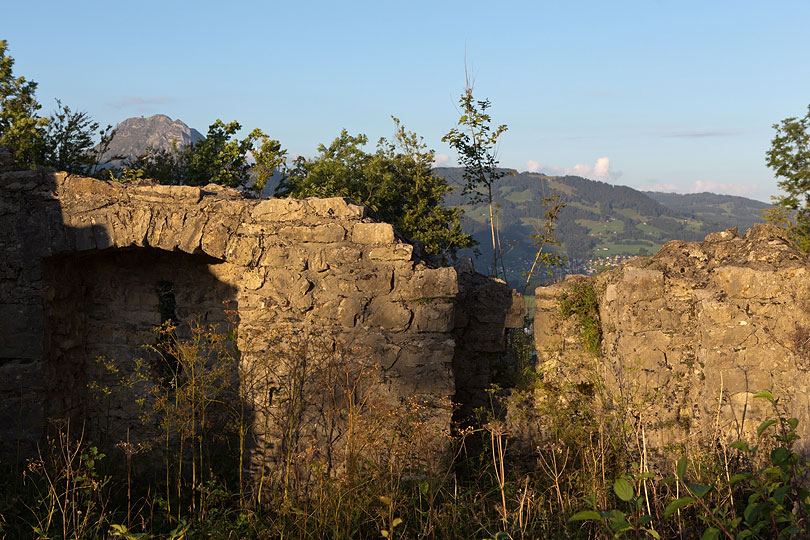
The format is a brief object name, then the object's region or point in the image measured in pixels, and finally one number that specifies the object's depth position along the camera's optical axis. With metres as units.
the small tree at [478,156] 10.35
